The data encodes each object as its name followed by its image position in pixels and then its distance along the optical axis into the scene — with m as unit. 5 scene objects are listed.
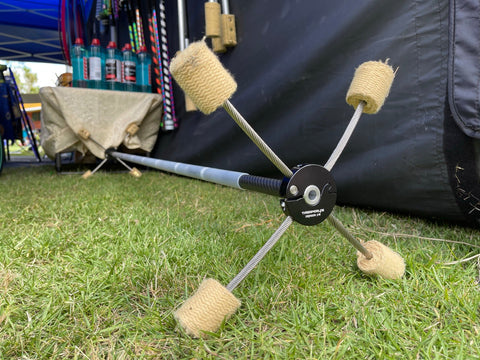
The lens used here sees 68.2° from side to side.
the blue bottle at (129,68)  2.58
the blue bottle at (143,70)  2.71
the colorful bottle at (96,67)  2.51
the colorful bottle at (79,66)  2.63
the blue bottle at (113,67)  2.59
